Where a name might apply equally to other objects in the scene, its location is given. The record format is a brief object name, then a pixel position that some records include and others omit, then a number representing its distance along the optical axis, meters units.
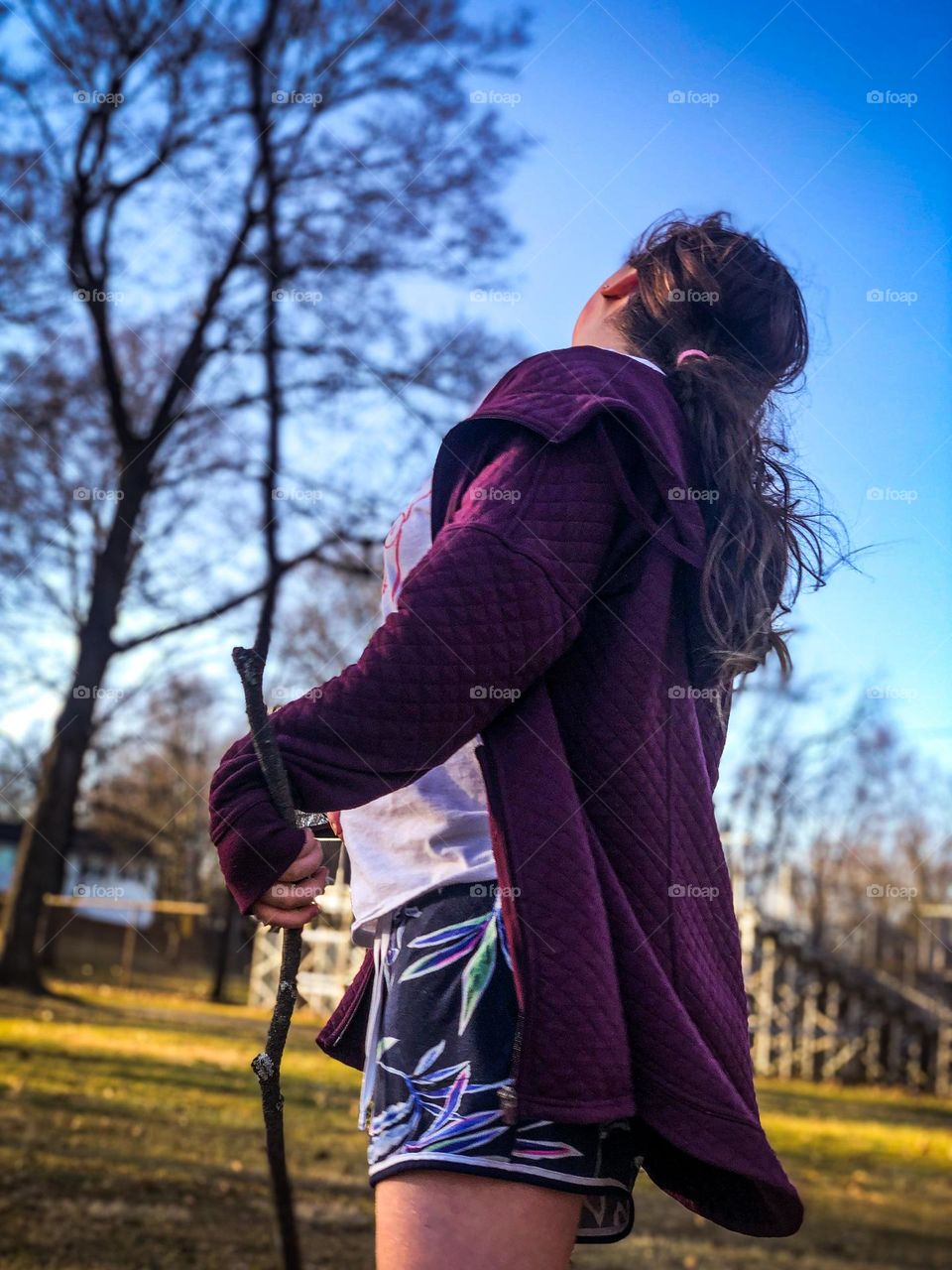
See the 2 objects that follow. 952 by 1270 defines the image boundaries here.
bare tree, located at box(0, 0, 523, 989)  7.85
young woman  1.07
